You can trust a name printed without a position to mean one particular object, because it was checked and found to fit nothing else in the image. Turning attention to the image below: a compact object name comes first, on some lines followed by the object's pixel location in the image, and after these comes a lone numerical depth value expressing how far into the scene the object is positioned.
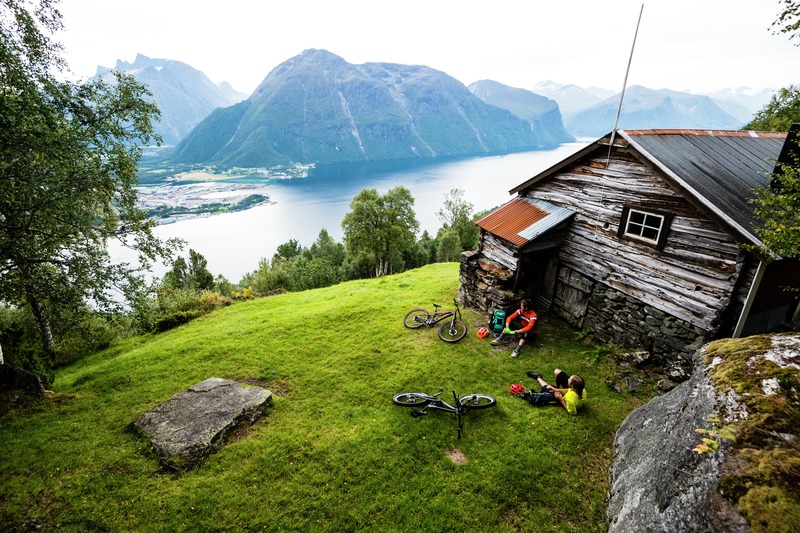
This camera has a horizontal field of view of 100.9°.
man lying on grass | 10.16
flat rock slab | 8.67
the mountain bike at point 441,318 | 15.05
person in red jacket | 13.75
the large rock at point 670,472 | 4.53
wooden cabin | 10.51
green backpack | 14.68
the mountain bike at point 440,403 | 10.02
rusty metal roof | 14.50
